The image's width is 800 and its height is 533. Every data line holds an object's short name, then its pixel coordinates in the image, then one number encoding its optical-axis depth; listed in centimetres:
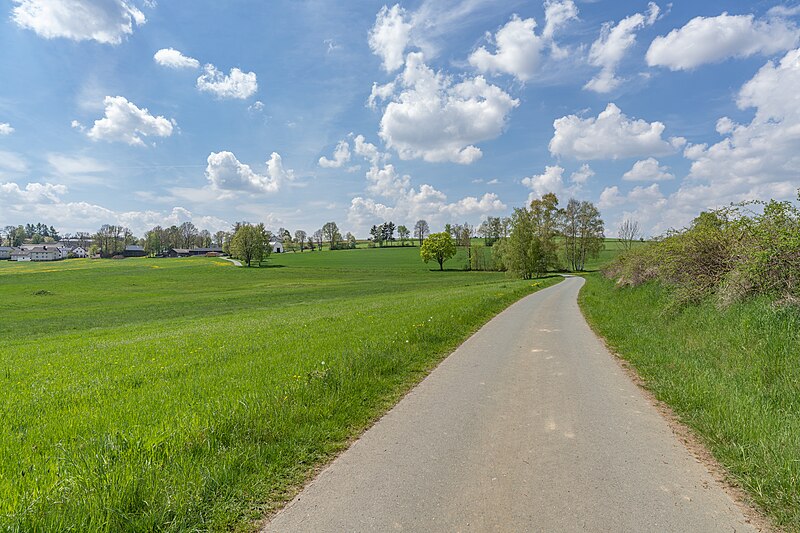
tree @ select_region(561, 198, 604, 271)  7012
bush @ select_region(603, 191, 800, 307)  882
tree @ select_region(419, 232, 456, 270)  8612
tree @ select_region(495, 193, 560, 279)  5675
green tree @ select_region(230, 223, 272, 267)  9056
